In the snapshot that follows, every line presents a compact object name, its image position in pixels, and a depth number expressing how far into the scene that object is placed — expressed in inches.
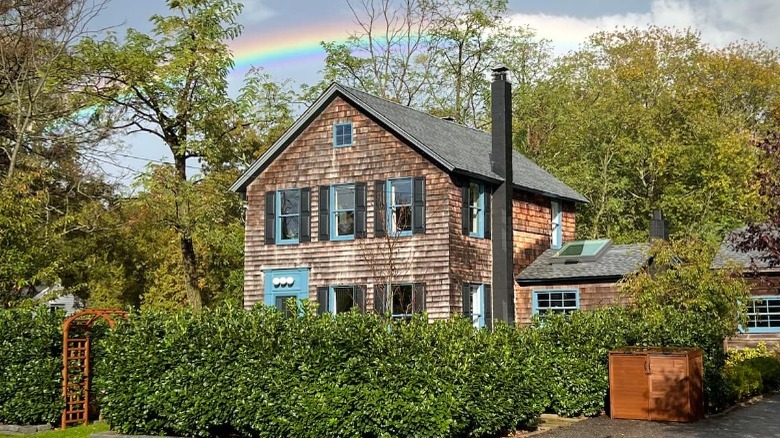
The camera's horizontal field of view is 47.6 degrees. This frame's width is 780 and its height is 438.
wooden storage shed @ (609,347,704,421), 645.9
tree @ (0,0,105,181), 1046.4
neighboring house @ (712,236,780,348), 1115.3
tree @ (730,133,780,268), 591.5
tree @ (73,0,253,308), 1282.0
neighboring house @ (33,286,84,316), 858.1
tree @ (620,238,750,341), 853.8
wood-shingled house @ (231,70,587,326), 1007.6
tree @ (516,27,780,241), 1571.1
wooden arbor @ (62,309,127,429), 658.8
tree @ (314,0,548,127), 1882.4
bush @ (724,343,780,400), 781.9
